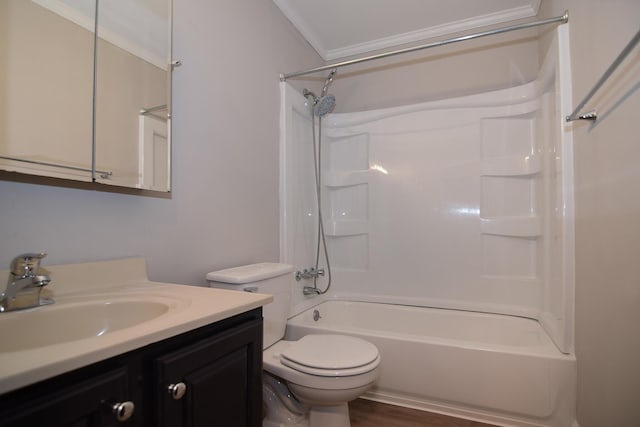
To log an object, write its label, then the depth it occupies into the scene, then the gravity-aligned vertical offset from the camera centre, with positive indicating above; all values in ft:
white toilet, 4.30 -2.07
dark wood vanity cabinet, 1.57 -1.05
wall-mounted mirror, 2.77 +1.27
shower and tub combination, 5.16 -0.52
